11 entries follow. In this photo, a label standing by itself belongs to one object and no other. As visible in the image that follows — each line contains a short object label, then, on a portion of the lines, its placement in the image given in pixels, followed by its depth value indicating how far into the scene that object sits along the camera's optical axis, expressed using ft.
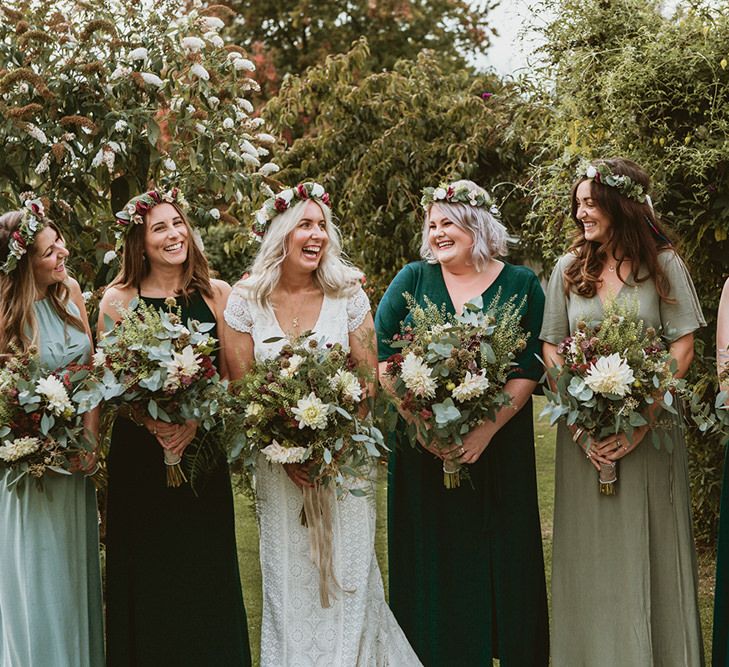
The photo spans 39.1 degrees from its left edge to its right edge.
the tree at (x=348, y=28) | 60.23
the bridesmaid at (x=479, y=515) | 15.48
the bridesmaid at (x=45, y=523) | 14.19
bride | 14.93
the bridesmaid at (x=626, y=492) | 14.51
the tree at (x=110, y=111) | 17.29
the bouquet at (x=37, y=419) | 13.53
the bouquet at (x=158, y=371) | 13.48
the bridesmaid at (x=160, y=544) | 15.17
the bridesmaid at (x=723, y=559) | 14.19
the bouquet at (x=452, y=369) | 13.92
